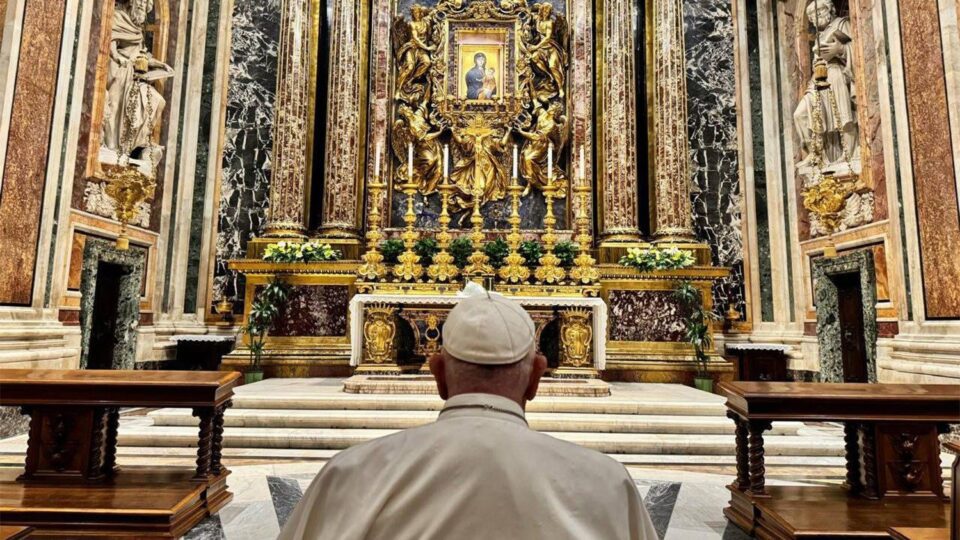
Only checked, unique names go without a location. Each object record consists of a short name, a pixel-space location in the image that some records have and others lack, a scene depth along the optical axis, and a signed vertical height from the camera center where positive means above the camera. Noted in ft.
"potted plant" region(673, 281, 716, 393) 26.66 -0.07
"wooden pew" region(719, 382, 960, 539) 10.97 -2.62
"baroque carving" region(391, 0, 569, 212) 34.09 +13.83
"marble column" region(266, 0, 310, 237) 31.76 +10.80
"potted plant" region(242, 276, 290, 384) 27.14 -0.11
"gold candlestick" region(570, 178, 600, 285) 25.00 +2.91
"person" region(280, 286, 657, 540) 3.61 -1.05
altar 23.73 -0.25
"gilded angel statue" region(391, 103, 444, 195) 34.17 +10.45
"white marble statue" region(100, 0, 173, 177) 27.58 +11.04
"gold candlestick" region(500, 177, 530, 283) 25.34 +2.62
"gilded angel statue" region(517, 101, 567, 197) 33.94 +10.48
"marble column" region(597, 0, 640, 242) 32.37 +10.96
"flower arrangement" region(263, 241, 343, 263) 28.55 +3.26
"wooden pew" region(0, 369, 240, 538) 10.25 -2.99
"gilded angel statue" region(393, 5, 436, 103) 34.76 +15.70
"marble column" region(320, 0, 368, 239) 32.50 +10.92
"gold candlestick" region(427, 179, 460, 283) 25.35 +2.34
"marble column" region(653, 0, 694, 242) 31.45 +10.86
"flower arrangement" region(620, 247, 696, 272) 27.91 +3.08
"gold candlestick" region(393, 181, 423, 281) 25.05 +2.70
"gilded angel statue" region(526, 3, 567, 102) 34.63 +16.04
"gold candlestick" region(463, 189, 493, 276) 25.30 +2.72
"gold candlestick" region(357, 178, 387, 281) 24.90 +2.84
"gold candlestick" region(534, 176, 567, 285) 25.11 +2.51
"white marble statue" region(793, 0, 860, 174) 27.20 +10.79
